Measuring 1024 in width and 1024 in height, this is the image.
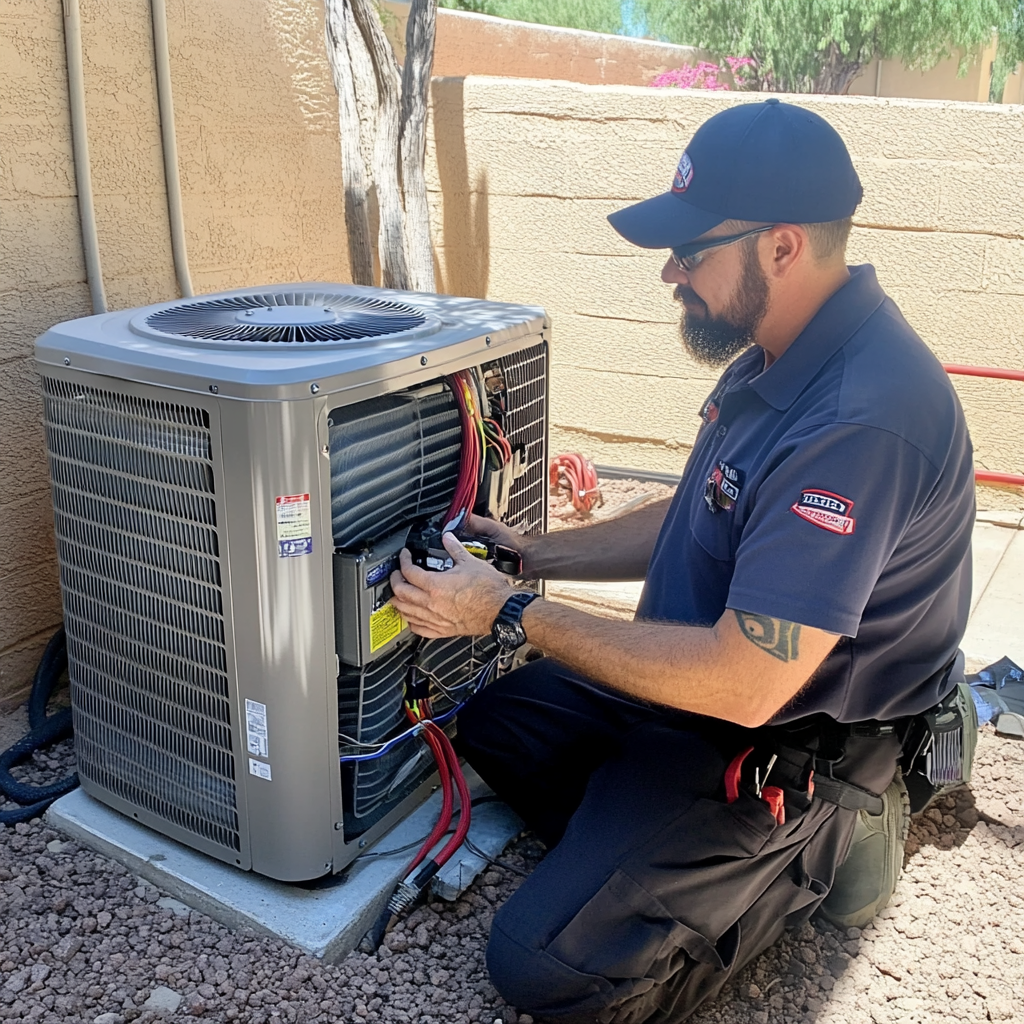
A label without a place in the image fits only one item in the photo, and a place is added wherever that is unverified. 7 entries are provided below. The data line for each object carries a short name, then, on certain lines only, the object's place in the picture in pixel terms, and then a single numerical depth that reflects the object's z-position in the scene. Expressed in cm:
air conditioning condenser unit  178
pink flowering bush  1202
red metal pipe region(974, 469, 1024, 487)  420
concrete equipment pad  203
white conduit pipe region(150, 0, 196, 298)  286
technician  173
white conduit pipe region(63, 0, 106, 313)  257
